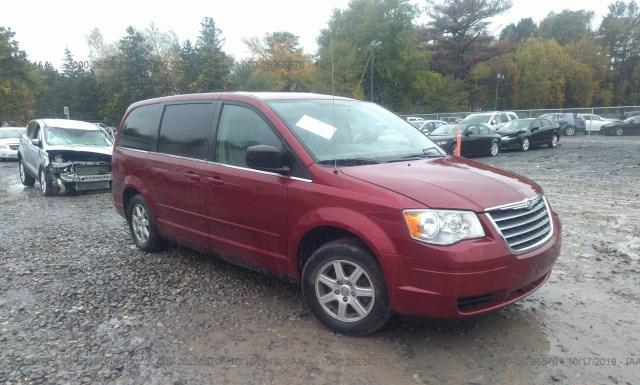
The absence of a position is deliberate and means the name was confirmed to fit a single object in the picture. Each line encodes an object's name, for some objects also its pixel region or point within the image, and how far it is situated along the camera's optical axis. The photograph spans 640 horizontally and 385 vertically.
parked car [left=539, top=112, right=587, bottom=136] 31.72
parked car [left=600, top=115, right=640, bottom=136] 28.19
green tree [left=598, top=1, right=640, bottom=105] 63.50
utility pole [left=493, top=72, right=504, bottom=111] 58.59
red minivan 3.09
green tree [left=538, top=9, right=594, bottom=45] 74.50
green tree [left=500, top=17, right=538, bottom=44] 82.36
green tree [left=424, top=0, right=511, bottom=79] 61.78
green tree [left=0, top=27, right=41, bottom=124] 39.22
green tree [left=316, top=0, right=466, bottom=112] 33.28
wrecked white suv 10.54
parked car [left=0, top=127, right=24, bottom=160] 19.70
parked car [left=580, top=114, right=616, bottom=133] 31.77
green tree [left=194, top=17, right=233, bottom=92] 46.03
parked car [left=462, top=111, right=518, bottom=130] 23.95
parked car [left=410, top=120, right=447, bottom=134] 24.07
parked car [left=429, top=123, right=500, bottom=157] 17.88
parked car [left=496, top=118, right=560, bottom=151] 20.59
